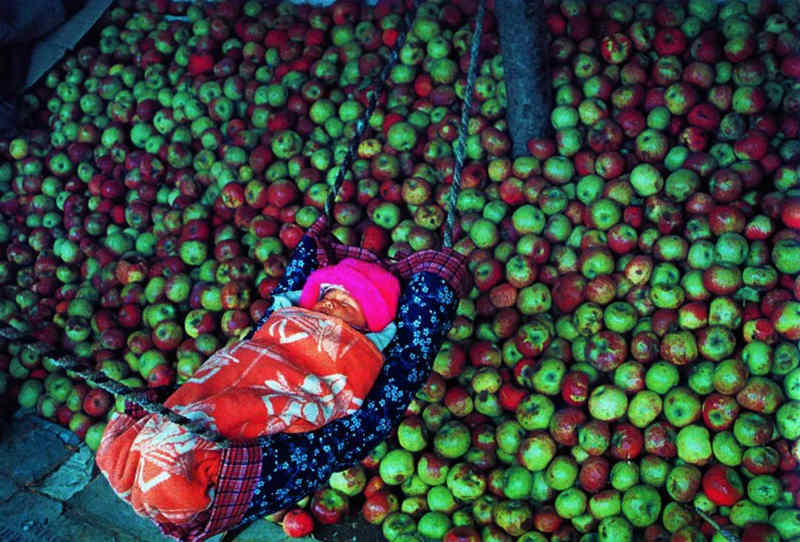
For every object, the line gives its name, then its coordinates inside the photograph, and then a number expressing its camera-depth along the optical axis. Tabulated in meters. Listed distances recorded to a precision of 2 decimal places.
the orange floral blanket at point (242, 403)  1.99
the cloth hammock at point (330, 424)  2.11
